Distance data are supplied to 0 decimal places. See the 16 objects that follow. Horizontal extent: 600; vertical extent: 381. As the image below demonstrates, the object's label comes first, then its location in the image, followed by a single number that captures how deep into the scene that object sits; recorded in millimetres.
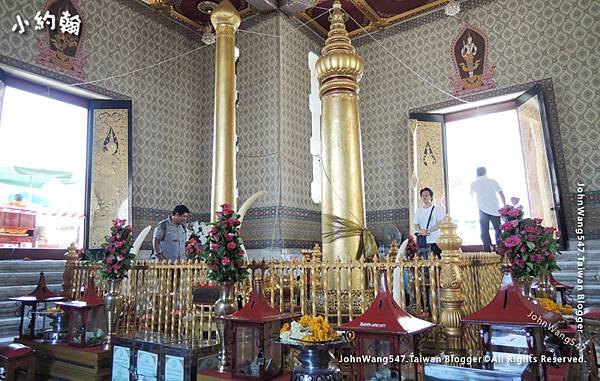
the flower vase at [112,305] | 3689
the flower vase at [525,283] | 3004
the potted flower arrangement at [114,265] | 3705
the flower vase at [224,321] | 2902
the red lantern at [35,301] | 3961
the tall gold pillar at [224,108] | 5450
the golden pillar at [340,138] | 3482
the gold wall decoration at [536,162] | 6125
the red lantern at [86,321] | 3631
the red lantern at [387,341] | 2156
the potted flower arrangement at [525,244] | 2930
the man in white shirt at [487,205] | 6074
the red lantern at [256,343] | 2658
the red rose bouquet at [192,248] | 4296
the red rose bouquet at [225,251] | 3172
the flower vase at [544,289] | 3520
